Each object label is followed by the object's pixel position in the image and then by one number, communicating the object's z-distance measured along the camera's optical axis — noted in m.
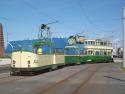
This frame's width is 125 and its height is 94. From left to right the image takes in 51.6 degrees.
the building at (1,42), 40.84
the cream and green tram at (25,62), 11.04
